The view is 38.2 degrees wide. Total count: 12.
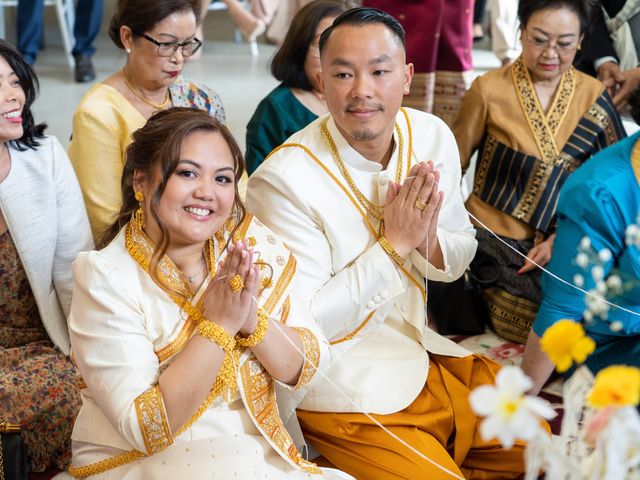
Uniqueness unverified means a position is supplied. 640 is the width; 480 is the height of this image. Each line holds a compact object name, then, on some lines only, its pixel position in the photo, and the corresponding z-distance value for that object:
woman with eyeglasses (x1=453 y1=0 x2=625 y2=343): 2.94
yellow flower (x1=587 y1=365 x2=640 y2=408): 0.95
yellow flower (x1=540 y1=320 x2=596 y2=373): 1.03
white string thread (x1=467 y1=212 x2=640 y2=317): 2.19
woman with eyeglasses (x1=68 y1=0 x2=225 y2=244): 2.77
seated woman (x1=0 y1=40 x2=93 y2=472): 2.23
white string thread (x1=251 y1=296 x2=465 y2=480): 1.76
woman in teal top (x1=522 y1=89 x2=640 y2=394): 2.20
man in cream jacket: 2.01
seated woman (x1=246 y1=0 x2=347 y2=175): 2.87
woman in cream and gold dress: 1.61
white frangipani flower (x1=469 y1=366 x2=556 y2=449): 0.98
